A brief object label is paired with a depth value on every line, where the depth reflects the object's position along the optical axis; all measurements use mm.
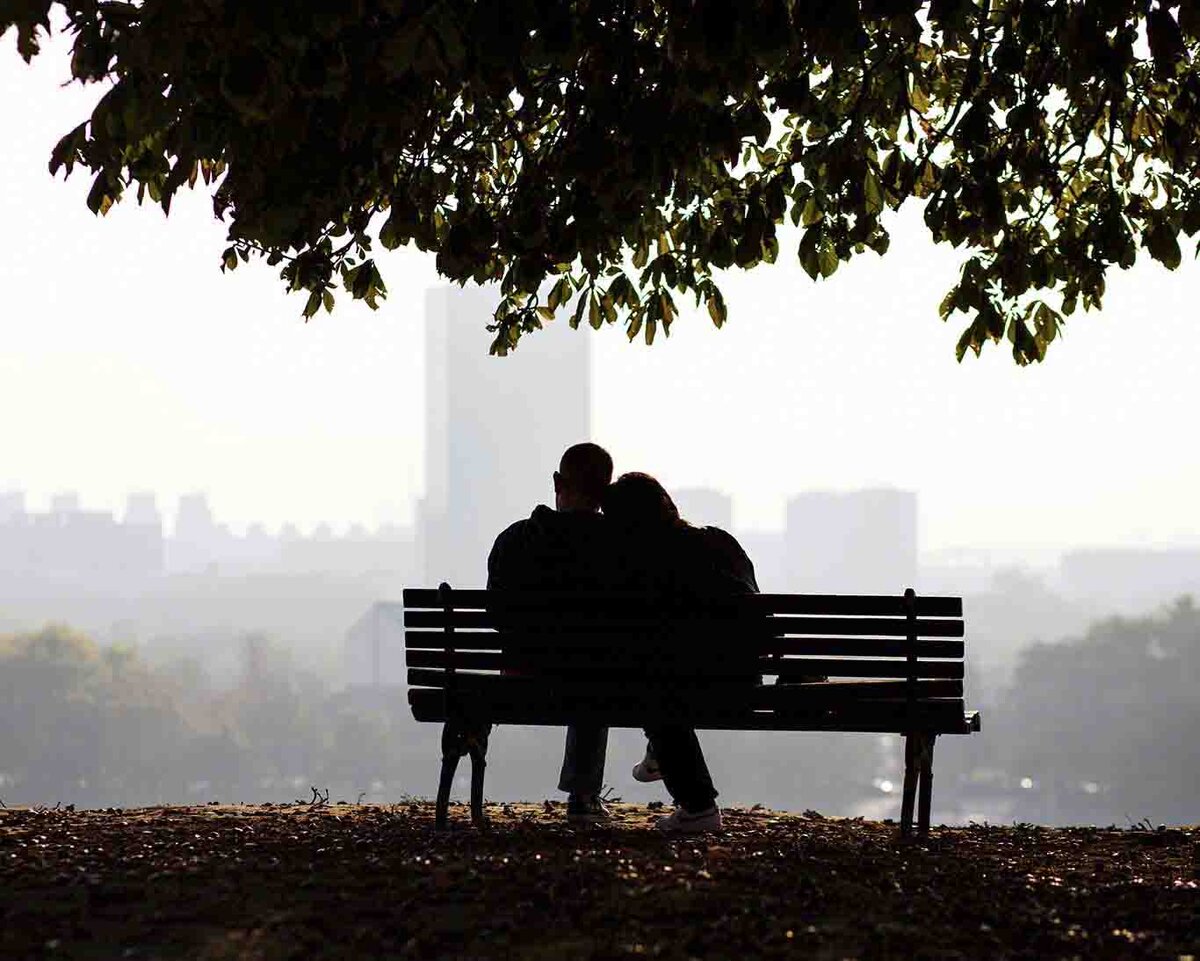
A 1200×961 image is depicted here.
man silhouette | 7875
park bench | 7504
